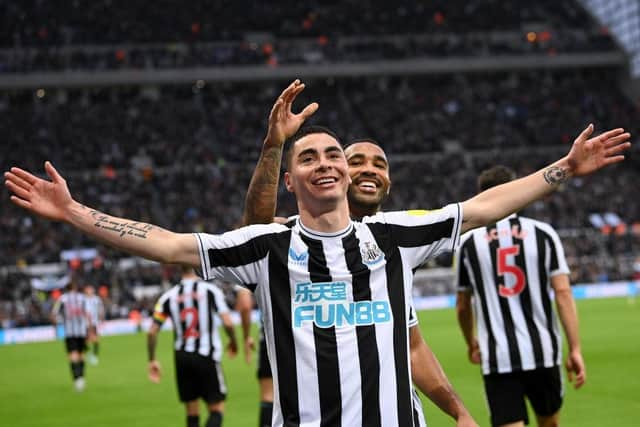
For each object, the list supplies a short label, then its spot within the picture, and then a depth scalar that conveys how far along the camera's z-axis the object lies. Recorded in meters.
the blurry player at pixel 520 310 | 6.87
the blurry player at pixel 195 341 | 9.91
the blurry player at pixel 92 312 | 17.84
